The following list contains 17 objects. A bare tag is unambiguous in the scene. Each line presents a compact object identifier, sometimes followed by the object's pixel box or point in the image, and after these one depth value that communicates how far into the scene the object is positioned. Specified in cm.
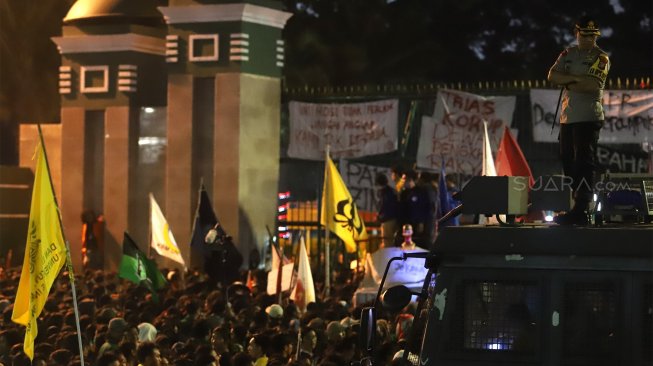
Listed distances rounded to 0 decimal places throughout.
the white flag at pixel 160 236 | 2184
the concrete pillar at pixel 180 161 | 2511
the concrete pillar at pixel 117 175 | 2633
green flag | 1966
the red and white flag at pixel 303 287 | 1911
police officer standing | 1048
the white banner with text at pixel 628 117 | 2273
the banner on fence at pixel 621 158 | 2272
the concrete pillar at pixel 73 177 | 2697
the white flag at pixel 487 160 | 1875
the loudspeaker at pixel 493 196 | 925
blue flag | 1930
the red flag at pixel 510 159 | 1803
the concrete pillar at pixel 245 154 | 2456
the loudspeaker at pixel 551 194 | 931
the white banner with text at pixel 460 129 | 2353
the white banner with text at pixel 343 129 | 2422
